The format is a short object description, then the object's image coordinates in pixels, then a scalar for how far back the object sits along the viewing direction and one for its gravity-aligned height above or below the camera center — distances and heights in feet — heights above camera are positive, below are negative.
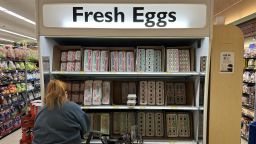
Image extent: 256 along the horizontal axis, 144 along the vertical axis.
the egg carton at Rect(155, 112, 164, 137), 11.03 -2.49
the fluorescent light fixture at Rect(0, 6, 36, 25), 34.35 +7.60
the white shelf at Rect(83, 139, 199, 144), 10.47 -3.03
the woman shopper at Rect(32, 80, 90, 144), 8.78 -1.80
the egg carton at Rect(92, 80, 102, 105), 10.68 -1.07
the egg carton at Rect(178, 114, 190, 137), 10.92 -2.47
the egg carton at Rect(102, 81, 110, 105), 10.79 -1.12
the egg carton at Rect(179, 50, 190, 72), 10.59 +0.25
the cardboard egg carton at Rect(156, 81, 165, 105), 10.80 -1.11
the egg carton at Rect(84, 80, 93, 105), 10.71 -1.07
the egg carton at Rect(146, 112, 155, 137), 11.03 -2.45
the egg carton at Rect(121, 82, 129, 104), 11.26 -1.07
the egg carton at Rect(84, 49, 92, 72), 10.61 +0.25
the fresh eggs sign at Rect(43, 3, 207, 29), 9.53 +1.84
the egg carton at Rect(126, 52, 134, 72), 10.67 +0.17
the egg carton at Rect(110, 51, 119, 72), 10.68 +0.21
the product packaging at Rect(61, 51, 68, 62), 10.92 +0.42
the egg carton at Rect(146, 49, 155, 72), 10.59 +0.25
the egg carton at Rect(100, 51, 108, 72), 10.67 +0.21
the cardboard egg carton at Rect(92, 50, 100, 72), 10.62 +0.21
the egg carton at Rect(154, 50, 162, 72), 10.66 +0.13
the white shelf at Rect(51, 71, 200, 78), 10.01 -0.27
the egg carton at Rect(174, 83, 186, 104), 11.03 -1.18
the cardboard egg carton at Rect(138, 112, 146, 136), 11.03 -2.41
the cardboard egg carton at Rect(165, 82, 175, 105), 11.03 -1.18
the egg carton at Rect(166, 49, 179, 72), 10.52 +0.25
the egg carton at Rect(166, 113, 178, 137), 10.96 -2.47
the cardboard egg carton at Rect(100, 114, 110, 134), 11.09 -2.41
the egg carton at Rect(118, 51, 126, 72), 10.66 +0.17
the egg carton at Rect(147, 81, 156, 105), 10.80 -1.07
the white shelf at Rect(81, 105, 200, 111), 10.16 -1.61
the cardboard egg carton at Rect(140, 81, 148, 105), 10.83 -1.10
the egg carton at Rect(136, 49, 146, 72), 10.56 +0.25
